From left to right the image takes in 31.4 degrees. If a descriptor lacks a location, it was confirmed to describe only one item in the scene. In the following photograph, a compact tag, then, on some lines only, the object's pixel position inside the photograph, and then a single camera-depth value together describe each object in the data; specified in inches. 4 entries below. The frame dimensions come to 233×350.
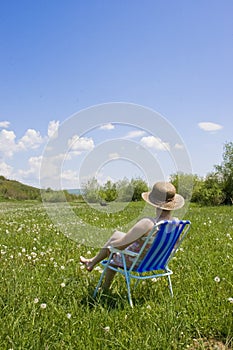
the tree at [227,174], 1366.9
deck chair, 176.9
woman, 182.1
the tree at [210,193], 1284.4
